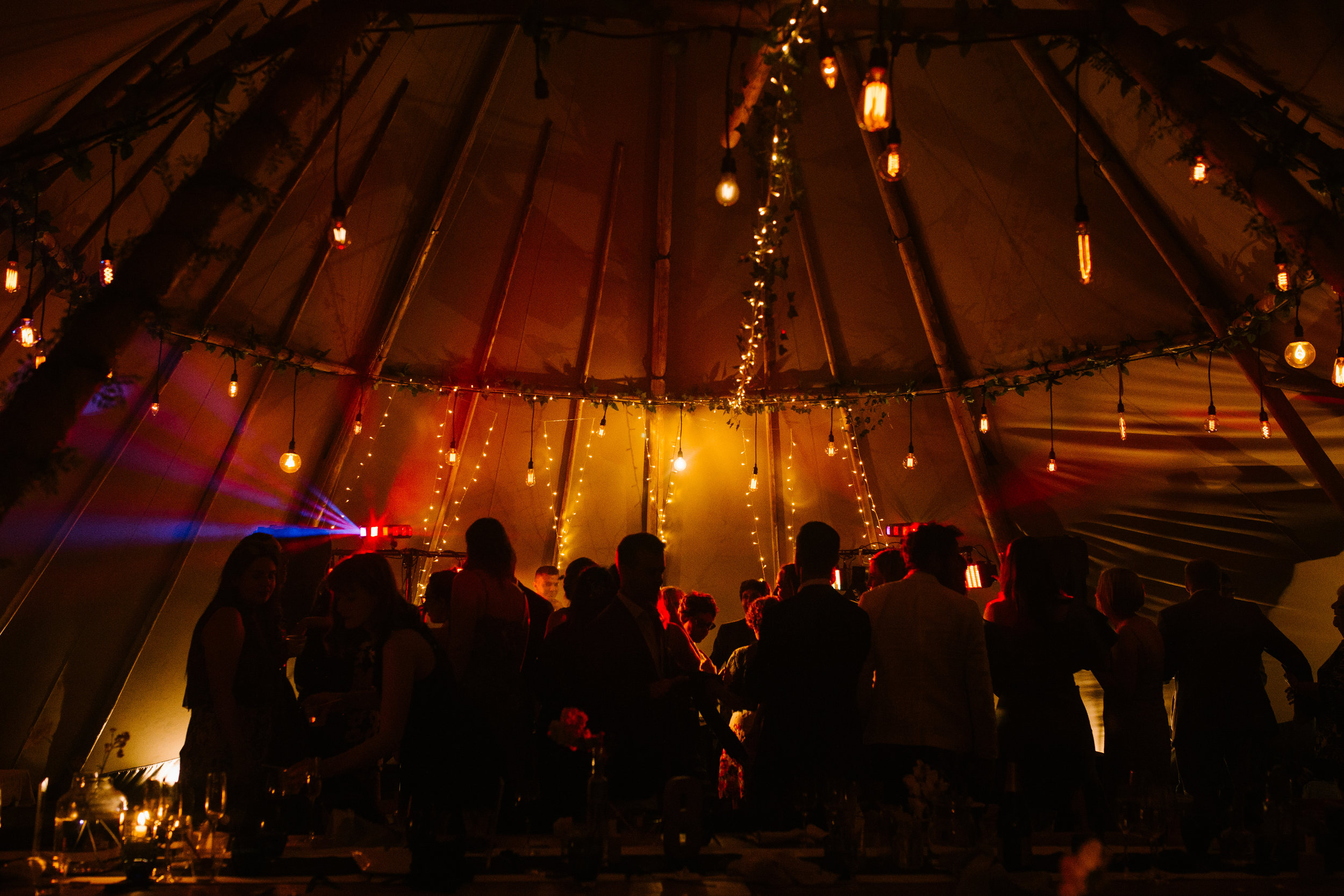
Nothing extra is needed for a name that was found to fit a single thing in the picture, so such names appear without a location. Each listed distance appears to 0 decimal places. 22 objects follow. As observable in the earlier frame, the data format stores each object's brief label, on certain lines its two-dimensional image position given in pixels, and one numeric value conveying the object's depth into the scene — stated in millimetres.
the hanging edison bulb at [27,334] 4555
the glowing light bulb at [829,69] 3090
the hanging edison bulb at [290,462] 6516
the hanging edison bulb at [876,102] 2701
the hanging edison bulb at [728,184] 3180
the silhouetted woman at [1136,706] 3605
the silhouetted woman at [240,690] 3006
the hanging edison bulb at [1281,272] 3939
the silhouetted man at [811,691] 3045
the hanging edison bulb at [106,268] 4164
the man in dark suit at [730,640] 5262
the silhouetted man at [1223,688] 3818
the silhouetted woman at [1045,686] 3127
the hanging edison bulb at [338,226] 3463
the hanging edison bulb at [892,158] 2924
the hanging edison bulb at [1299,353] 4289
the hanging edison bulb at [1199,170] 3830
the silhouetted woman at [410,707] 2484
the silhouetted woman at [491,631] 3504
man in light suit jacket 2969
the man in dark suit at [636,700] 2939
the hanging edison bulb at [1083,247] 3199
